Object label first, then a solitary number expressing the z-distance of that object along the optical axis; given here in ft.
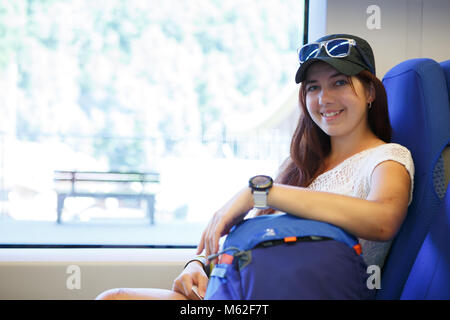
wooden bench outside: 9.77
